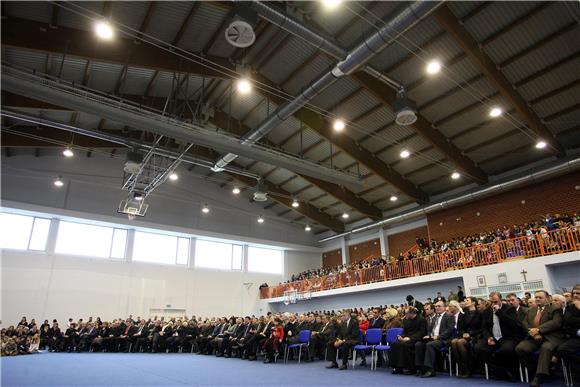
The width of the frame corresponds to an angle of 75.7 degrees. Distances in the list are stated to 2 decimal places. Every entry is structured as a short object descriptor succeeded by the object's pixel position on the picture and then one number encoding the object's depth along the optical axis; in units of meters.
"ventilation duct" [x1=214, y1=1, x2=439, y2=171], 7.33
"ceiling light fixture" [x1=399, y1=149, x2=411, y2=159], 14.80
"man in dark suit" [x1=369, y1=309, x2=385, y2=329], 9.20
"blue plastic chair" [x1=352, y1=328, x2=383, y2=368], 7.84
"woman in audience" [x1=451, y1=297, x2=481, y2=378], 5.99
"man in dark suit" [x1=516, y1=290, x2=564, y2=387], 4.93
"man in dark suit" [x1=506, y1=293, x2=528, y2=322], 6.00
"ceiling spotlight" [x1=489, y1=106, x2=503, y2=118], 11.81
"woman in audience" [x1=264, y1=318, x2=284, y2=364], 9.66
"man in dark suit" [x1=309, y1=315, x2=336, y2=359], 9.81
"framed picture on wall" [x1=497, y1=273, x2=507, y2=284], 11.15
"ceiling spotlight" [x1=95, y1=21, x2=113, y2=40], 7.64
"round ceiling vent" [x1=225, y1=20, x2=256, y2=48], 6.55
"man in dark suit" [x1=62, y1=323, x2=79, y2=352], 13.78
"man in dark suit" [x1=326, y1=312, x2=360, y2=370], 7.88
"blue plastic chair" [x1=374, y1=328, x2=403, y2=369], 7.50
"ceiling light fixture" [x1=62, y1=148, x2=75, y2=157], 13.82
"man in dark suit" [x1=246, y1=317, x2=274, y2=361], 10.66
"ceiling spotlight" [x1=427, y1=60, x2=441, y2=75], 9.66
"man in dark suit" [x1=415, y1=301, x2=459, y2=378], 6.24
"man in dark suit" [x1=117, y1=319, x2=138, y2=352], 13.90
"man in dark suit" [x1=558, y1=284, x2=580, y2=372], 4.88
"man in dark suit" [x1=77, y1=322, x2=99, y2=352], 13.74
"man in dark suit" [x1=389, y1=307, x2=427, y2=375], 6.66
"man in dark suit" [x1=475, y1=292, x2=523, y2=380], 5.61
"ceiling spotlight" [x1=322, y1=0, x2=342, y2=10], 6.52
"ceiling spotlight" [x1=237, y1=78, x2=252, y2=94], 10.09
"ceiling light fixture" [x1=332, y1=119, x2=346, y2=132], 12.63
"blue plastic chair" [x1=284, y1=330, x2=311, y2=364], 9.55
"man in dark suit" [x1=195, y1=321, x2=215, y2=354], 13.07
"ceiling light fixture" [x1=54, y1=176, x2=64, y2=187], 16.56
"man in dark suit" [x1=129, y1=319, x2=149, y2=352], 13.84
